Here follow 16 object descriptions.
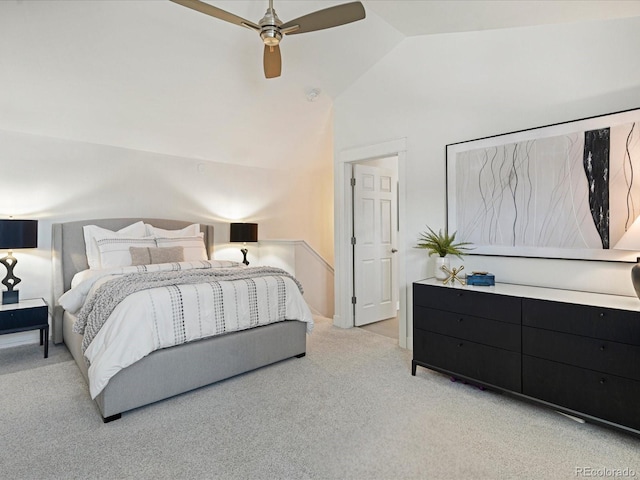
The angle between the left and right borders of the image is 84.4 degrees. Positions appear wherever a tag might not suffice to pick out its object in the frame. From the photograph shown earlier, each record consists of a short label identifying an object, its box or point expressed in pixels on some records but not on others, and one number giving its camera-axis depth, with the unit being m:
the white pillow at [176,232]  4.20
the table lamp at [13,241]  3.19
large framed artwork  2.22
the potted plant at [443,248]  2.95
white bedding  2.20
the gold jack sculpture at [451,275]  2.81
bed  2.26
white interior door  4.30
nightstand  3.16
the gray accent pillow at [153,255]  3.74
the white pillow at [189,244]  4.14
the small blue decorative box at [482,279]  2.66
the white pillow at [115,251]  3.69
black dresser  1.92
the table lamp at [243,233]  4.83
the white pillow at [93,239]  3.74
